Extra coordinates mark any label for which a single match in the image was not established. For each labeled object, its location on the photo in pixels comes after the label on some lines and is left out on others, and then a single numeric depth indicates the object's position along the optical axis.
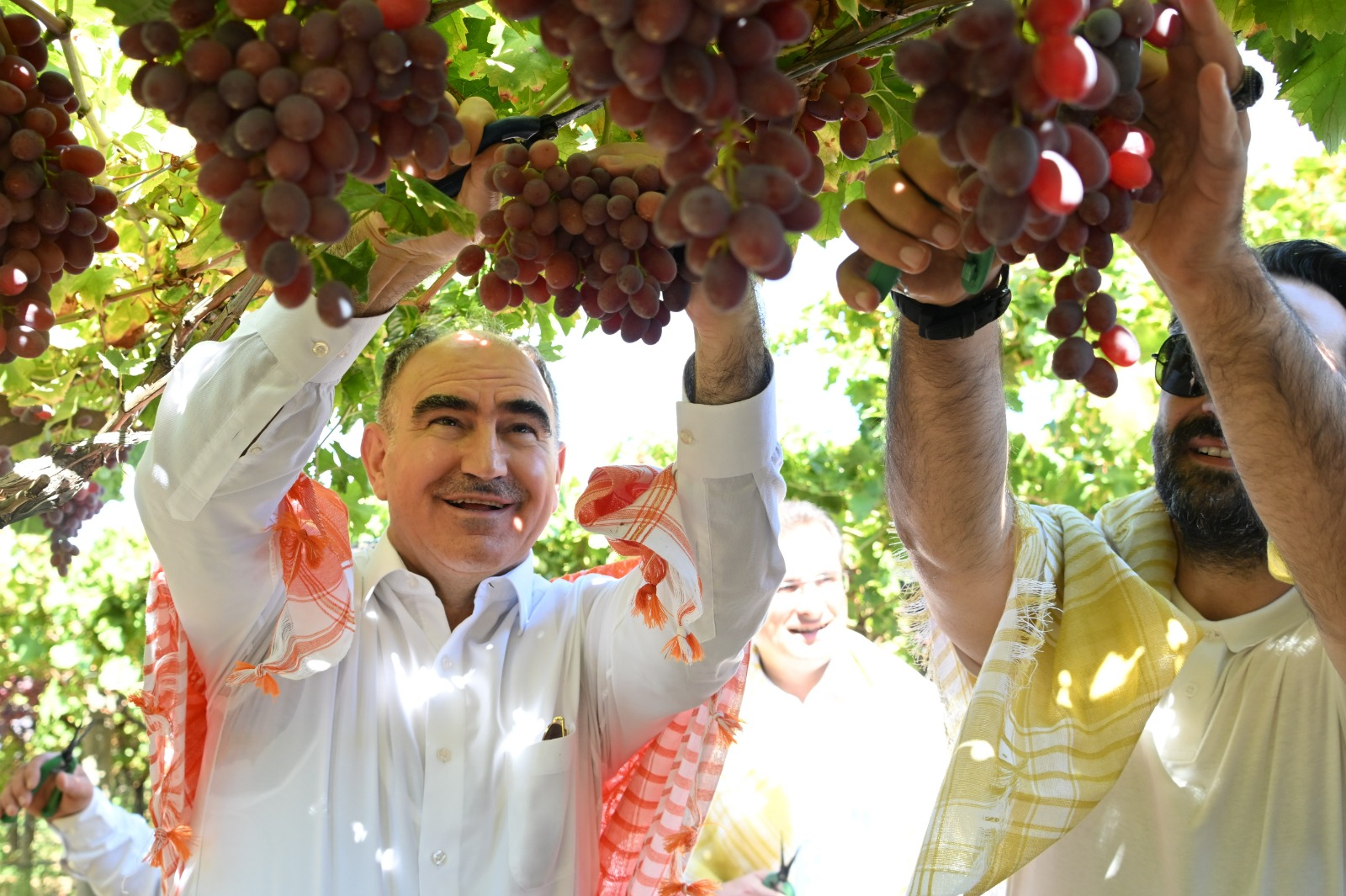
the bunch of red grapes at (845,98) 1.14
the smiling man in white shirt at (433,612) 1.54
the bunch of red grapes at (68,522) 3.71
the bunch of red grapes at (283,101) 0.68
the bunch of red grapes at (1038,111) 0.64
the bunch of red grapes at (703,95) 0.60
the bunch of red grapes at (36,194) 1.02
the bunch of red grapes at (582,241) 1.08
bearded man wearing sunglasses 1.55
